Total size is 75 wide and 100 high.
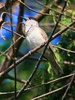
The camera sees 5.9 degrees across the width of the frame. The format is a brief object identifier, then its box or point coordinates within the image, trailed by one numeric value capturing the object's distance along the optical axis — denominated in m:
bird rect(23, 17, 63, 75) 9.08
